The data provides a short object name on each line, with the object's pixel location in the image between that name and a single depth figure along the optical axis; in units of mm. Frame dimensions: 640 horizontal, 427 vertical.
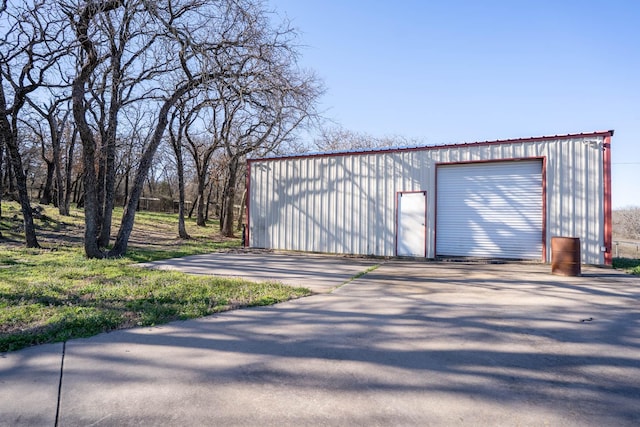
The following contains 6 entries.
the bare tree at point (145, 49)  9328
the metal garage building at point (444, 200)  10570
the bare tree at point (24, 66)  11820
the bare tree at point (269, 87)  10922
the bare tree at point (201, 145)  22062
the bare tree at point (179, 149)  19828
